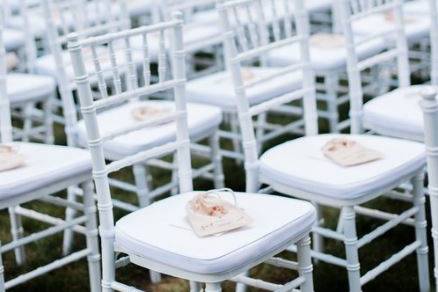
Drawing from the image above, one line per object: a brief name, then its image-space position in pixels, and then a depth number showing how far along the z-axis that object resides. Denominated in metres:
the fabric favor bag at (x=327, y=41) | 4.10
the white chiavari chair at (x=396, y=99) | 3.06
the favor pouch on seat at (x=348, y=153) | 2.65
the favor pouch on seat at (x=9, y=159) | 2.68
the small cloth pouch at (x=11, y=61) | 5.90
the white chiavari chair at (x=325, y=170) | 2.55
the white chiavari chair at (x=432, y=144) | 1.68
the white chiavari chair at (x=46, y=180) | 2.58
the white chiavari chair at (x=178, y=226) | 2.11
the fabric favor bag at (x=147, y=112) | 3.18
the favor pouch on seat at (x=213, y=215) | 2.21
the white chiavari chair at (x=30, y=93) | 3.84
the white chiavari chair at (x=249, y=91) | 3.57
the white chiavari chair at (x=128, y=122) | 3.01
